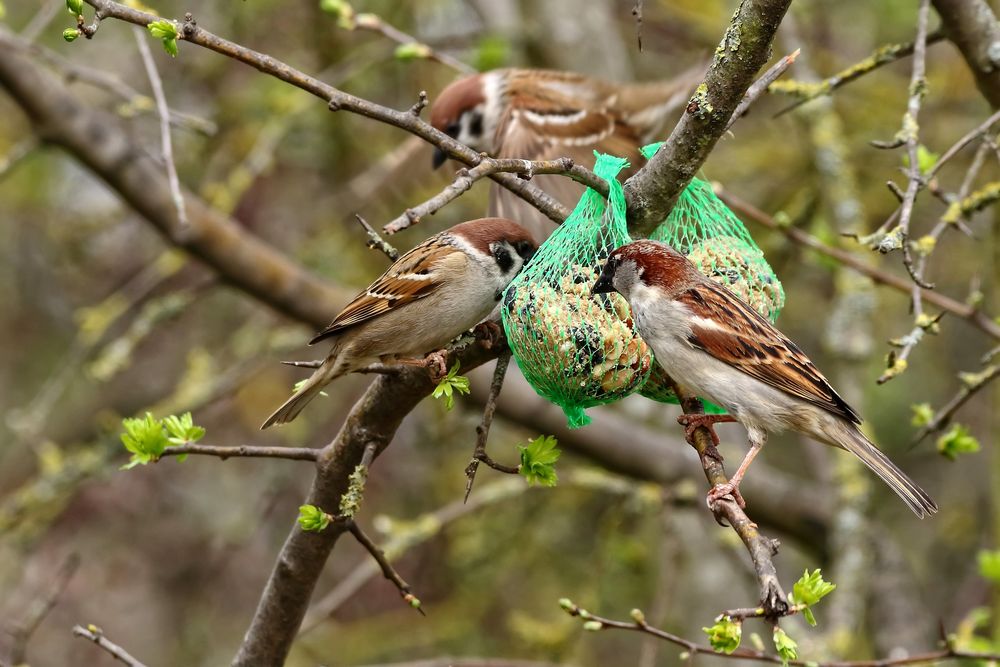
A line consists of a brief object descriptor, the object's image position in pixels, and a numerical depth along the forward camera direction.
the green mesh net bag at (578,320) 6.31
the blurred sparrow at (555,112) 11.01
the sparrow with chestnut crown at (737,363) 6.84
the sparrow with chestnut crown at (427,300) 7.67
